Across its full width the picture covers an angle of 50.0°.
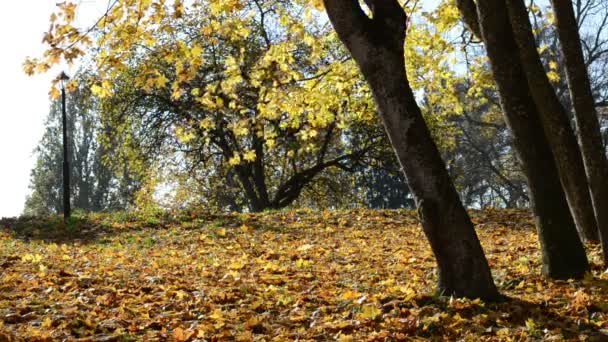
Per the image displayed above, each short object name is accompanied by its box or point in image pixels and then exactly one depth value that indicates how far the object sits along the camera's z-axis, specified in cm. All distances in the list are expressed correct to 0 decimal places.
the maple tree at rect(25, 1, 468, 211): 786
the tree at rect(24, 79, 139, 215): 4306
